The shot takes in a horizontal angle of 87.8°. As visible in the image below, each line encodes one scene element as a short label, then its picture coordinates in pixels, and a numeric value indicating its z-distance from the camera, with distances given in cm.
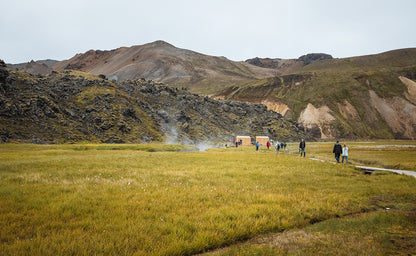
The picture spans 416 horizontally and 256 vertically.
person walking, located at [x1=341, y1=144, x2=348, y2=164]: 2952
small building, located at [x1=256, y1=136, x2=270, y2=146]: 8656
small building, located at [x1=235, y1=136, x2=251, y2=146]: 8656
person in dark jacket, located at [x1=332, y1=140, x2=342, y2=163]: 2973
